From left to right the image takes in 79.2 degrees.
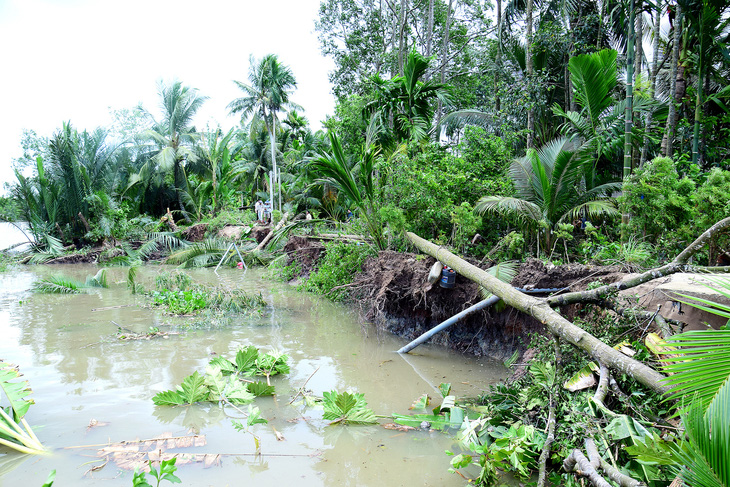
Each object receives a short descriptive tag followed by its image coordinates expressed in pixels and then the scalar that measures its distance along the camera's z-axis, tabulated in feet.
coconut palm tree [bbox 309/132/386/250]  24.75
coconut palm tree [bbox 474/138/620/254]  22.99
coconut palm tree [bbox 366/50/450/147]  37.40
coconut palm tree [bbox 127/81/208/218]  78.43
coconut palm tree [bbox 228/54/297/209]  76.48
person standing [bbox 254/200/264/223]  67.67
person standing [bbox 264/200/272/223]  68.75
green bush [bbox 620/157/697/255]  18.70
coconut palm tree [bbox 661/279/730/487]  4.86
